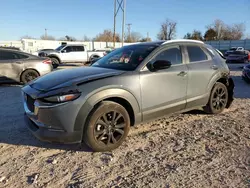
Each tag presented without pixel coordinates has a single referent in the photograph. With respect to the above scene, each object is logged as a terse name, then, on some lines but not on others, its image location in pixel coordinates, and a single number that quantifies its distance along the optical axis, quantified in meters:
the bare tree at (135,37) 85.25
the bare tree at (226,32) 73.14
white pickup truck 18.72
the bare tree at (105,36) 80.56
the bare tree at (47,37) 88.09
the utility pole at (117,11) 27.04
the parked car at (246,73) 9.72
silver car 8.73
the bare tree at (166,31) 80.00
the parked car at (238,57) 22.12
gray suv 3.20
